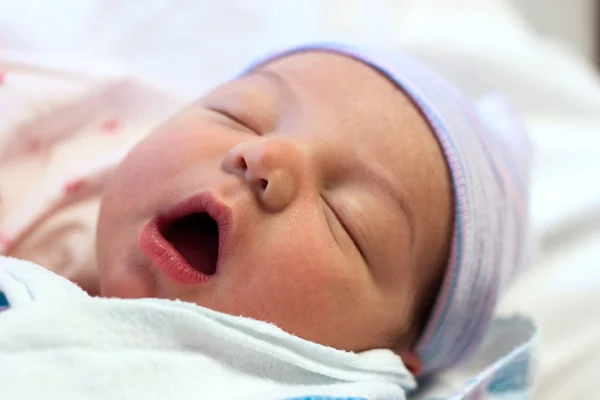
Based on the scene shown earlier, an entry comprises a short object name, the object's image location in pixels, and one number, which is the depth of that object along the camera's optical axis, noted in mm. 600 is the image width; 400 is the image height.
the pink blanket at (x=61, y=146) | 423
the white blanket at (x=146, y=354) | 352
